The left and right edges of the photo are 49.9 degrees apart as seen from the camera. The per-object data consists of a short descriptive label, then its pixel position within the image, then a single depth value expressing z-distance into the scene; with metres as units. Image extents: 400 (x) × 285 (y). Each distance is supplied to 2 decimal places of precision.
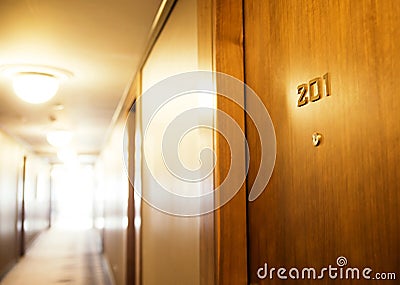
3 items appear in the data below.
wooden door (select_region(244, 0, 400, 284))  0.88
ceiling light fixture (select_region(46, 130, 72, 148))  6.32
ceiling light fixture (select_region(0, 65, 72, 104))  3.54
